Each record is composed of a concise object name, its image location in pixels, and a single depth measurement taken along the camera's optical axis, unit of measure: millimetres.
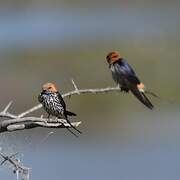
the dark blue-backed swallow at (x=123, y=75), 10047
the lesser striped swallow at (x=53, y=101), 8906
